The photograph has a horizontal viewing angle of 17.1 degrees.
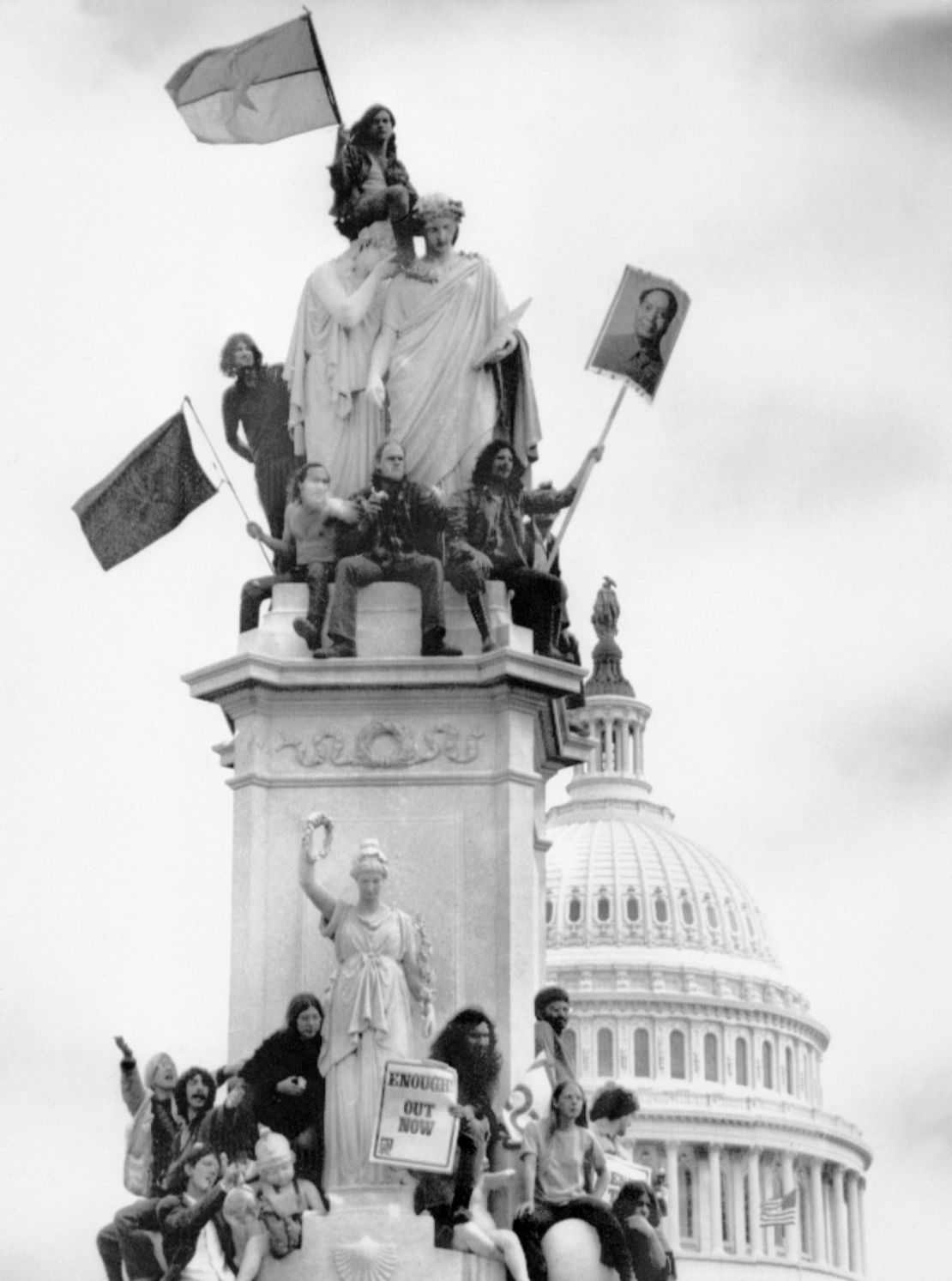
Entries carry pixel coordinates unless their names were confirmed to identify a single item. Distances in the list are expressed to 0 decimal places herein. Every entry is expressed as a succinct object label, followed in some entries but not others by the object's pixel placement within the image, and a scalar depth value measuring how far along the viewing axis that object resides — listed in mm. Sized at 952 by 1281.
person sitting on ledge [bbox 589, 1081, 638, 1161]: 23797
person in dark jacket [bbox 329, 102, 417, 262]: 26953
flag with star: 26984
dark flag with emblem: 26688
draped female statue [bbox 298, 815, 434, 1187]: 22844
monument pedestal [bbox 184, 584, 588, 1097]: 24484
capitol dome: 176625
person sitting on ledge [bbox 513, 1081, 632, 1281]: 22391
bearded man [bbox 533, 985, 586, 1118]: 24031
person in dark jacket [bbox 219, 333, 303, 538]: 26531
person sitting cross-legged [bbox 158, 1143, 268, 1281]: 22281
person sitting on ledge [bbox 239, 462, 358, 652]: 25219
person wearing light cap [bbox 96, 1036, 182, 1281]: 22562
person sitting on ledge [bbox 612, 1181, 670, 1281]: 22609
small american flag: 157875
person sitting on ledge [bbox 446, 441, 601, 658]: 25094
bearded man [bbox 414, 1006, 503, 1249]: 22531
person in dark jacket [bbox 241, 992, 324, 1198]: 23188
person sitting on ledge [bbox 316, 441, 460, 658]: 25016
